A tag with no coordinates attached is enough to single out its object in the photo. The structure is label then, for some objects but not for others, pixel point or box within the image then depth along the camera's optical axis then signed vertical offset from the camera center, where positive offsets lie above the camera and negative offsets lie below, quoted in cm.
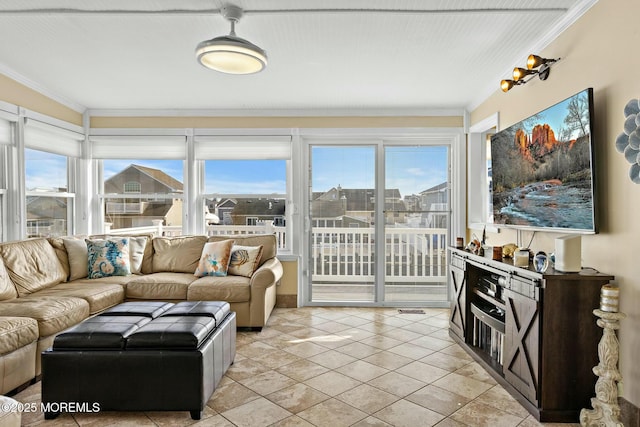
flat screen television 230 +30
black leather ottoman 222 -88
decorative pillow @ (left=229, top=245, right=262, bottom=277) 421 -49
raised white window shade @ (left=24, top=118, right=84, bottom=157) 404 +87
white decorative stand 201 -78
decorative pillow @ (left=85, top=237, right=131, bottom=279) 407 -45
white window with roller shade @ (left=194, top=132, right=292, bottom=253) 505 +26
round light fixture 245 +104
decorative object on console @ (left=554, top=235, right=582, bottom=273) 224 -23
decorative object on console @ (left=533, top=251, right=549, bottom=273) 235 -29
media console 221 -74
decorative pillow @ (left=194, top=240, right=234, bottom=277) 419 -47
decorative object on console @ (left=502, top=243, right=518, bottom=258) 309 -29
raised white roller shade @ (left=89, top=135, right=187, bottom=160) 499 +86
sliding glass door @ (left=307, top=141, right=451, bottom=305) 496 +2
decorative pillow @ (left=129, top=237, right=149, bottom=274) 434 -40
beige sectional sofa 262 -65
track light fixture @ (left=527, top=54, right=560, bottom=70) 274 +107
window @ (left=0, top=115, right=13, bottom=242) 377 +38
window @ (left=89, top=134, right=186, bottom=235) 500 +45
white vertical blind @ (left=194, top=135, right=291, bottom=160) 496 +85
